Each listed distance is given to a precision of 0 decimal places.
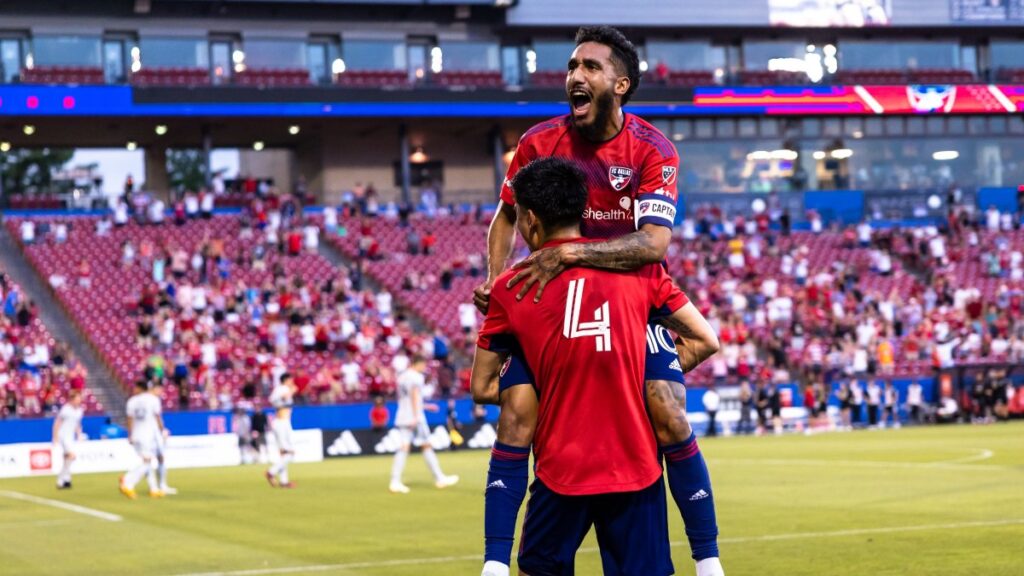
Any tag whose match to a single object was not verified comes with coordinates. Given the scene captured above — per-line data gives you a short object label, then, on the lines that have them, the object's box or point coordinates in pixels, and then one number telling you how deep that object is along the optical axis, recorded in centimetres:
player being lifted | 657
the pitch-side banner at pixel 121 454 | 3441
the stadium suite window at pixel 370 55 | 5741
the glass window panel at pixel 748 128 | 6281
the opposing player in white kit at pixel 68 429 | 2827
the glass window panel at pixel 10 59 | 5175
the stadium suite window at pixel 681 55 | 6150
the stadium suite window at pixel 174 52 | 5441
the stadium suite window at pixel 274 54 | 5619
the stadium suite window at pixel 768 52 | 6338
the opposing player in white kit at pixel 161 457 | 2575
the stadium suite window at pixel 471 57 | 5850
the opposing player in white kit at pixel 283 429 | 2652
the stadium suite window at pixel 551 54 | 6012
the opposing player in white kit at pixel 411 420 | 2431
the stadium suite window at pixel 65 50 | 5247
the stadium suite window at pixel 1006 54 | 6625
